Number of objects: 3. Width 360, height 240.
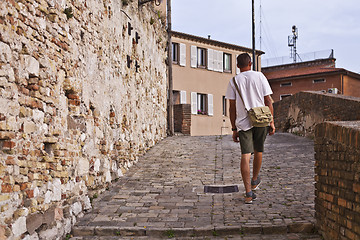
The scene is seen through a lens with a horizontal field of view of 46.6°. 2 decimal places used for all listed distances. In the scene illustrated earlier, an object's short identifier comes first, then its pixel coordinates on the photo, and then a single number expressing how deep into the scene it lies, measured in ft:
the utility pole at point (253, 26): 73.39
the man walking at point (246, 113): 17.11
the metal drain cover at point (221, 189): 20.38
